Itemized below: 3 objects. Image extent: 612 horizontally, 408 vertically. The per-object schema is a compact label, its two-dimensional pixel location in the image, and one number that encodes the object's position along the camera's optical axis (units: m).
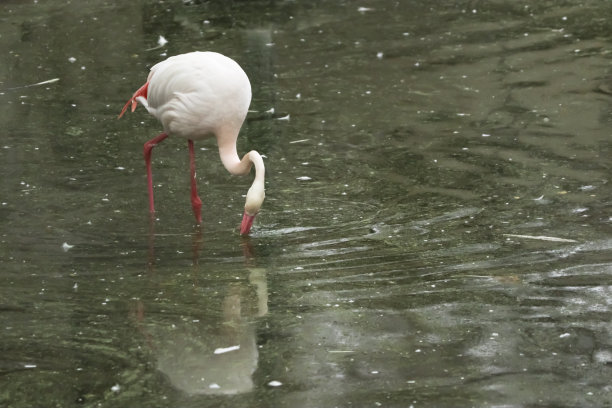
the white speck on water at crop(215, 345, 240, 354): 9.67
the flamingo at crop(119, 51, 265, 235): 13.02
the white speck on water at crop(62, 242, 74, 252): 12.50
